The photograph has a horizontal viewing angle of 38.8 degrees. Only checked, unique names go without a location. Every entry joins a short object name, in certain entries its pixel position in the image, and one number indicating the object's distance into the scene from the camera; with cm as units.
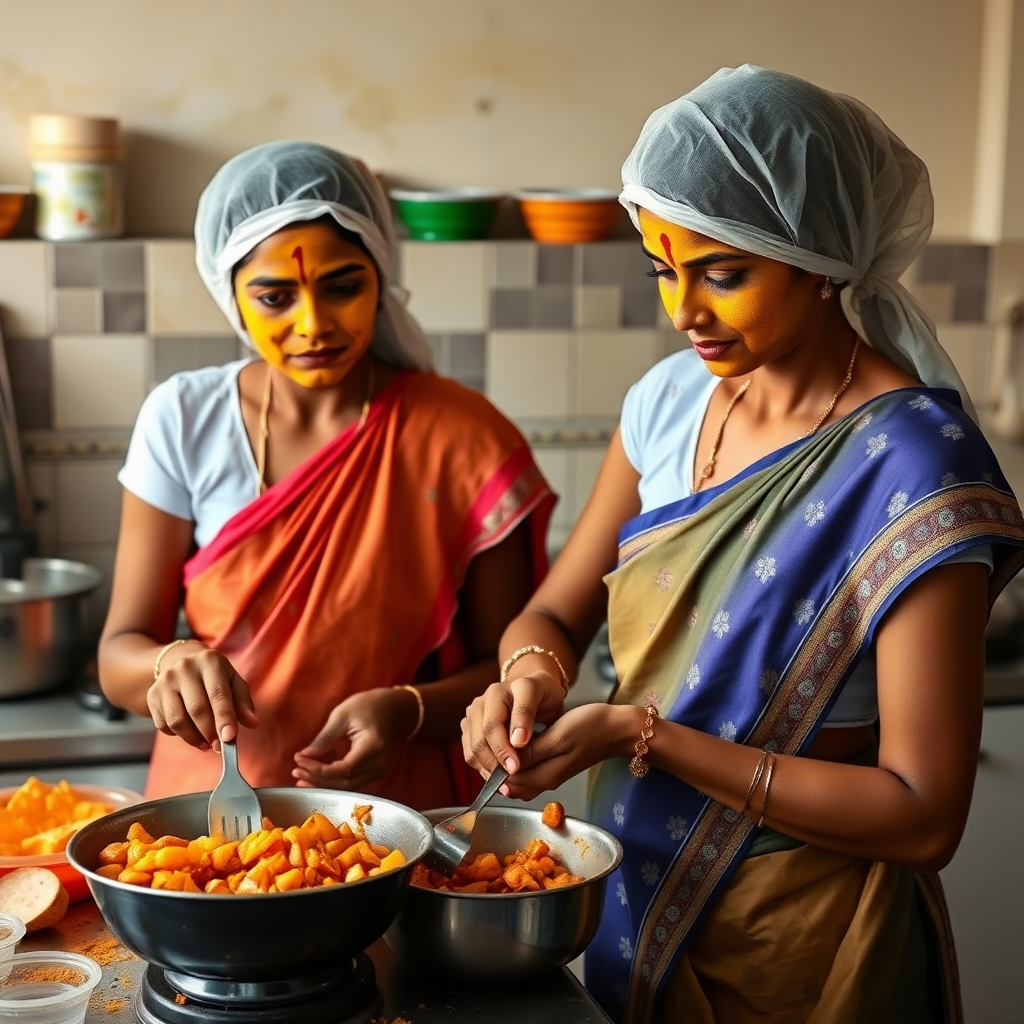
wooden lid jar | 263
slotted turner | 133
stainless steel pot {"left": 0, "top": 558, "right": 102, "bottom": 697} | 236
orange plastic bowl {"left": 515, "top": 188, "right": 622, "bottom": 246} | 282
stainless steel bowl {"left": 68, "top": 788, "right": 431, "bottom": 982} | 111
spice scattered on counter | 131
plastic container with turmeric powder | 118
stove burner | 118
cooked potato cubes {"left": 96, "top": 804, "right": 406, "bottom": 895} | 117
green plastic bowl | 278
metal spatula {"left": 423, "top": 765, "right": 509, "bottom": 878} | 132
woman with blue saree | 133
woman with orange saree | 172
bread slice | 134
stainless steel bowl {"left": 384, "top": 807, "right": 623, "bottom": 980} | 121
